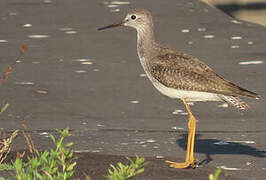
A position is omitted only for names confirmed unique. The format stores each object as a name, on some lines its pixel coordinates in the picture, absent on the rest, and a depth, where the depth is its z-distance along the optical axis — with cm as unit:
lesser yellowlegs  1670
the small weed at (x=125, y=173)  971
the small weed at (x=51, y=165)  1018
